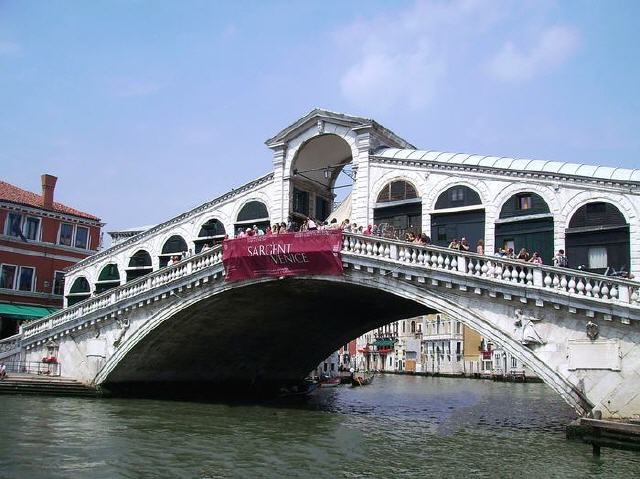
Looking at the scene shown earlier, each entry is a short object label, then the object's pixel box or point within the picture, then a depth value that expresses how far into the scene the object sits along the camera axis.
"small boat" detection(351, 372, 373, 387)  50.87
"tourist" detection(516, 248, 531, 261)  20.30
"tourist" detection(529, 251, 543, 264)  19.61
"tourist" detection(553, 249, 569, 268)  20.02
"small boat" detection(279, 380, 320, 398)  37.77
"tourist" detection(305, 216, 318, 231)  23.90
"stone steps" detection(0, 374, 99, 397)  26.53
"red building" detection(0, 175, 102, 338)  35.47
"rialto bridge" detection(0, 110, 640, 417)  18.62
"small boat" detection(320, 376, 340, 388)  46.78
